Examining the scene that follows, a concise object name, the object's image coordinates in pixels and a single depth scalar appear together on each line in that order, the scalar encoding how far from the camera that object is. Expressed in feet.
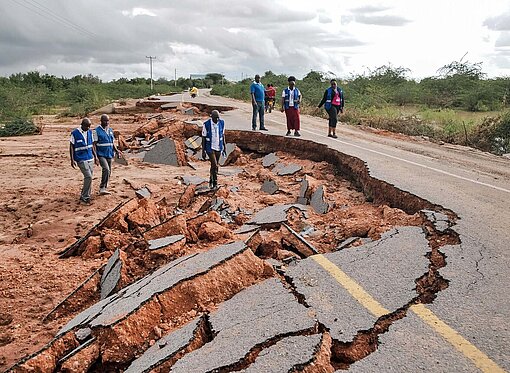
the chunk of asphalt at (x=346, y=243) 18.45
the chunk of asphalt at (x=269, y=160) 41.01
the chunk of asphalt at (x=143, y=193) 34.72
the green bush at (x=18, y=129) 74.02
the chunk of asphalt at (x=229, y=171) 40.75
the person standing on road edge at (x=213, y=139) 33.14
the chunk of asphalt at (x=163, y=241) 18.79
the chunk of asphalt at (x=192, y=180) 38.09
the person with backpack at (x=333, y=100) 42.52
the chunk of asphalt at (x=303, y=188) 28.68
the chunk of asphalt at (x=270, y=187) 33.14
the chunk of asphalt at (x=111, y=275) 17.40
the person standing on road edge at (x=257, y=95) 47.91
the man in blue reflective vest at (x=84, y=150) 32.27
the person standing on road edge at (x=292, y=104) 44.70
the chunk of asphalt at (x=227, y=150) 45.27
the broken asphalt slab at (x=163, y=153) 46.73
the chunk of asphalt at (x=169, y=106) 89.94
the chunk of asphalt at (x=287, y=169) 36.63
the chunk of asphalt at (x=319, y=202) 25.53
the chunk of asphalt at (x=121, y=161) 46.65
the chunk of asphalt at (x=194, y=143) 52.06
